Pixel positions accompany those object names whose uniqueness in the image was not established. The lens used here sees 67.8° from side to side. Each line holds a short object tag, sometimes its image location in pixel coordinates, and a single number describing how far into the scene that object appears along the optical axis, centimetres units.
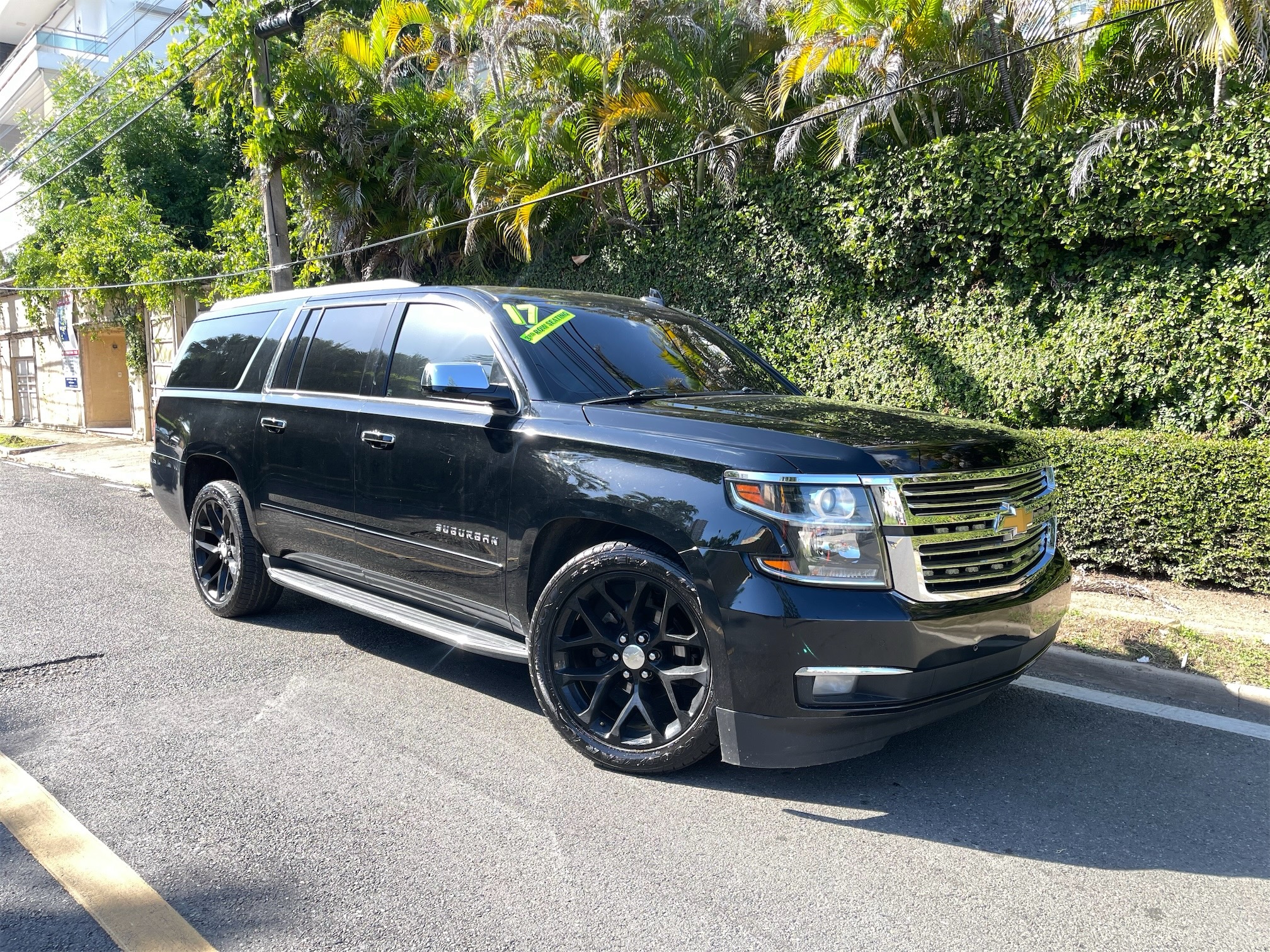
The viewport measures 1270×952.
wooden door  2447
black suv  325
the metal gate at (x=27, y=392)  2814
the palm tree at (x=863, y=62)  923
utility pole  1302
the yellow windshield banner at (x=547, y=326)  438
